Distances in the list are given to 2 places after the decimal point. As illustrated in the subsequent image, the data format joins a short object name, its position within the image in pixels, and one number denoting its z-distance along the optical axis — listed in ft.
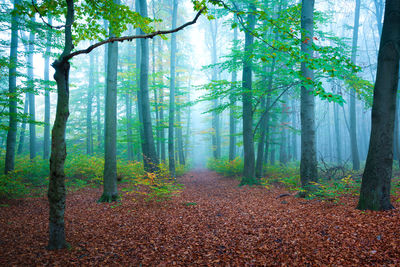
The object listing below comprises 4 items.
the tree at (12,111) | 29.09
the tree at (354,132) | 47.01
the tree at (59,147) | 11.49
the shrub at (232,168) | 46.36
